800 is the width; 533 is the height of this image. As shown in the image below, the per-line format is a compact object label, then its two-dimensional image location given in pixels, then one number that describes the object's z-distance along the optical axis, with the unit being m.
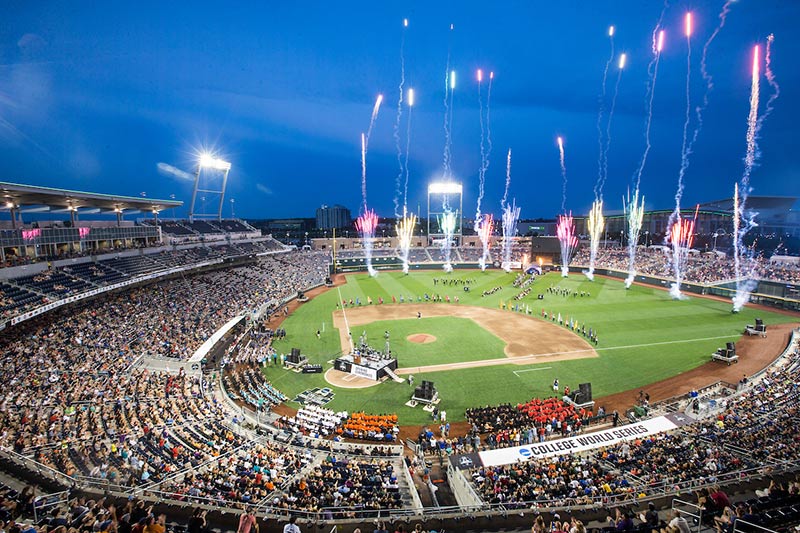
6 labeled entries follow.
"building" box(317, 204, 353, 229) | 169.38
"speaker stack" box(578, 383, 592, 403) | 23.00
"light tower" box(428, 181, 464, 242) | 89.38
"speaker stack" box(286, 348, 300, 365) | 30.06
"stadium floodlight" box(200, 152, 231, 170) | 65.12
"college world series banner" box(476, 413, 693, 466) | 16.55
